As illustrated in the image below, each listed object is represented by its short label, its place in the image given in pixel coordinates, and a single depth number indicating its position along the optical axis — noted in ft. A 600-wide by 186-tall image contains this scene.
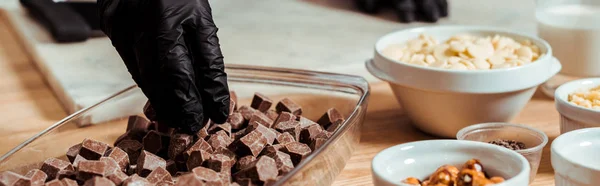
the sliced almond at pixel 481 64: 4.97
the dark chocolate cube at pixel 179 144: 4.44
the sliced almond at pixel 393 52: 5.29
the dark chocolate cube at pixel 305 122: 4.78
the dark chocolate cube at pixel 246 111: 5.00
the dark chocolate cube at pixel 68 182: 3.87
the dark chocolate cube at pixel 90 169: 3.92
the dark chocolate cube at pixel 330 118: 4.98
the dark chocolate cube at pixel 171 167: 4.33
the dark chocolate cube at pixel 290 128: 4.65
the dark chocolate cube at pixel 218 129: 4.68
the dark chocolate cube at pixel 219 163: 4.12
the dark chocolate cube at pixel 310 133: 4.63
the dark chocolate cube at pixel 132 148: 4.51
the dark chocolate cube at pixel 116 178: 3.89
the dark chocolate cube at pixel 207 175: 3.80
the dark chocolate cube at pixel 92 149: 4.41
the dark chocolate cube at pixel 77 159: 4.28
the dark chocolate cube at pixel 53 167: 4.16
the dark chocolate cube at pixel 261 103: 5.21
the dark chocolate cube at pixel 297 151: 4.25
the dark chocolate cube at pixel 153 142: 4.58
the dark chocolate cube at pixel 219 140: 4.42
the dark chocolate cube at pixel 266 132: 4.47
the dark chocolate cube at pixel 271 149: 4.27
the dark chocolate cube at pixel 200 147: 4.31
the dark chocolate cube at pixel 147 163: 4.15
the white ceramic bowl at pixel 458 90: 4.86
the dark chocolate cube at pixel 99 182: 3.68
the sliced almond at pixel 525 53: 5.17
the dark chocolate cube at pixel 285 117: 4.85
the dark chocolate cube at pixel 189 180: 3.56
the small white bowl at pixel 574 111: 4.55
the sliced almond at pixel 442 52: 5.17
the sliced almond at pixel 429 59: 5.15
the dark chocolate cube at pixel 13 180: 3.95
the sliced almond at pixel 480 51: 5.08
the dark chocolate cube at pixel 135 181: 3.82
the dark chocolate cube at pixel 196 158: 4.21
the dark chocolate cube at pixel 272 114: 5.08
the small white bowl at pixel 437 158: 3.78
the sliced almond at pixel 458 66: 4.95
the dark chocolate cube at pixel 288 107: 5.19
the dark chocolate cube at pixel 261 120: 4.84
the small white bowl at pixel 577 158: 3.69
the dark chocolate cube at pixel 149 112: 4.90
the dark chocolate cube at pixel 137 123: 5.00
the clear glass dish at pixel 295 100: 4.12
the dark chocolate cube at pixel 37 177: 3.99
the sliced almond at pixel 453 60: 5.03
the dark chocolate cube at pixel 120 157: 4.22
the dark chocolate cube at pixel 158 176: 3.94
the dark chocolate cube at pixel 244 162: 4.20
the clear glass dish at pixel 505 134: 4.65
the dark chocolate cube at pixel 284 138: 4.51
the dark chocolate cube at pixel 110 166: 3.93
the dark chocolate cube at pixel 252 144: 4.31
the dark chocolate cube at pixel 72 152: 4.53
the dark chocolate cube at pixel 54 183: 3.82
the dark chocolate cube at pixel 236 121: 4.91
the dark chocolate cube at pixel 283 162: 4.06
